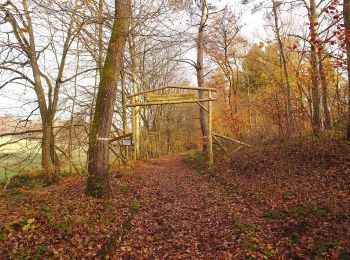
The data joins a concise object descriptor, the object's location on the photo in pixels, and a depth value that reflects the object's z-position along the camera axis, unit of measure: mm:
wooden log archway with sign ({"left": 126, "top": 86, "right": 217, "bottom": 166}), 11781
